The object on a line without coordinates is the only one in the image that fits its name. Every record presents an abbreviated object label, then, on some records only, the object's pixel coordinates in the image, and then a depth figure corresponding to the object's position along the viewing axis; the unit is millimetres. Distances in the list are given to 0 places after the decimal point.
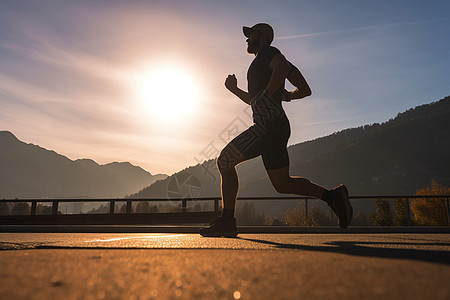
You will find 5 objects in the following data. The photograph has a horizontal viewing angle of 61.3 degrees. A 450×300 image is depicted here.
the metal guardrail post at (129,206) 11836
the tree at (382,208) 69812
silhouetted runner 4020
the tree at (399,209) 60438
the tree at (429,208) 77250
